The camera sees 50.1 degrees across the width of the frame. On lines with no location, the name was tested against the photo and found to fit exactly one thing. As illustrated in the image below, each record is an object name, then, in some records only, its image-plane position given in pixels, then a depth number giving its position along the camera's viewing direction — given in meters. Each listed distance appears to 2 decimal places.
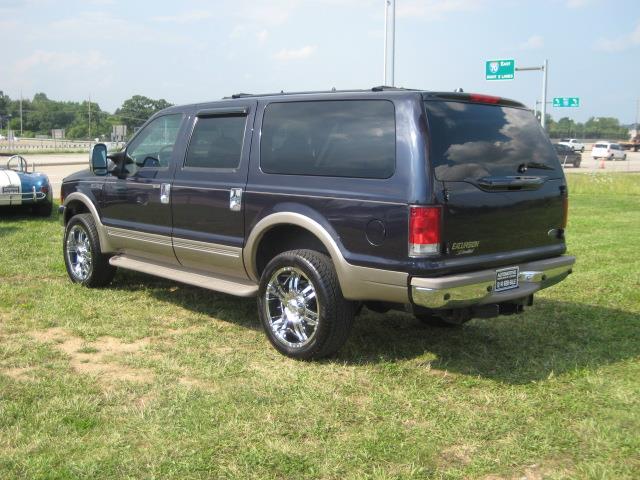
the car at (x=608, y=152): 50.38
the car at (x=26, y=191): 11.30
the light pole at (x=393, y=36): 26.47
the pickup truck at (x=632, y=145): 66.81
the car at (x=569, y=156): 38.28
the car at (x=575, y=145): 57.07
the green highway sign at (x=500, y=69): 30.16
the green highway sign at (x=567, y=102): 38.08
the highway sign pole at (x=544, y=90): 28.11
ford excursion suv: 4.32
